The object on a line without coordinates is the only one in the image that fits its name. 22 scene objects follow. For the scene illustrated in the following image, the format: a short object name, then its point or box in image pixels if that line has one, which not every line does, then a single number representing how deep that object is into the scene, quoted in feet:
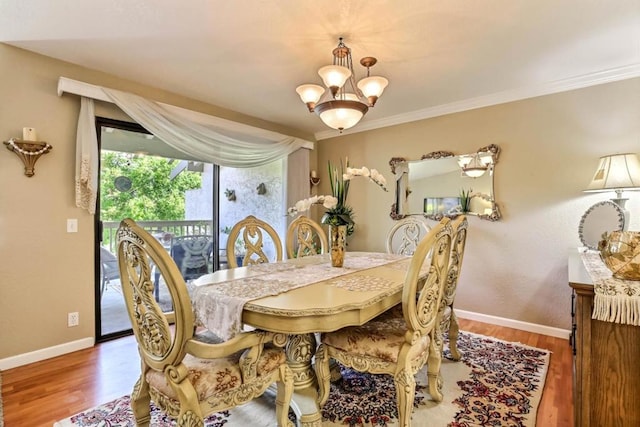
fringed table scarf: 4.01
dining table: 4.26
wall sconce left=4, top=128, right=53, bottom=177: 7.59
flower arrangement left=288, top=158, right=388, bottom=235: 6.81
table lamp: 7.79
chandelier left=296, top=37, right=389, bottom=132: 6.80
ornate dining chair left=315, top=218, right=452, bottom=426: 4.76
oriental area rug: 5.63
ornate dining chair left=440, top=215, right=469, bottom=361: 6.30
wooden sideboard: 4.18
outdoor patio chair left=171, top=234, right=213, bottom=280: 11.46
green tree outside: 9.66
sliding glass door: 9.57
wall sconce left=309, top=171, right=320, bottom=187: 15.29
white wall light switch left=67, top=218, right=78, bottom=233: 8.59
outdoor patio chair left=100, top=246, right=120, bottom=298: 9.51
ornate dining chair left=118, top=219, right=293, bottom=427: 3.68
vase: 7.12
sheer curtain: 8.54
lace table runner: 4.56
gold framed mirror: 10.87
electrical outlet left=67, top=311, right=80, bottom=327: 8.58
